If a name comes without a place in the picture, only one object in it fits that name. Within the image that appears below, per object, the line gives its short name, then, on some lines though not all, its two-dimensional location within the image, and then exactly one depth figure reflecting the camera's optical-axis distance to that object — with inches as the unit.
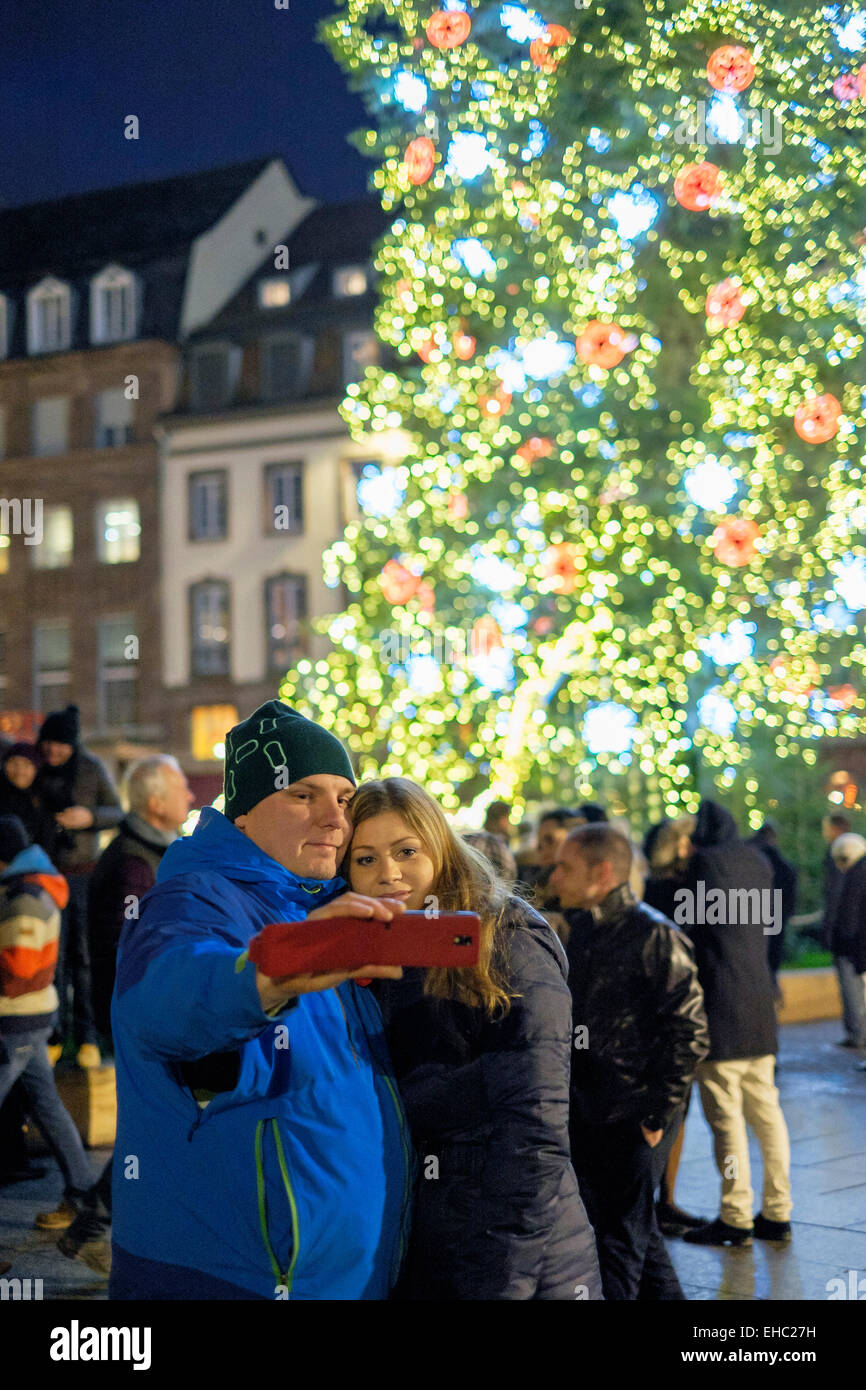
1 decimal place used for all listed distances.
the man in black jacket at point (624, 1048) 178.1
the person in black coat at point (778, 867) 474.9
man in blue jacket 85.4
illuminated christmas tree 406.9
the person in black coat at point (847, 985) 464.4
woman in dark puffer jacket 104.5
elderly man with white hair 240.5
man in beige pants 255.4
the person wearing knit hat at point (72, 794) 306.2
